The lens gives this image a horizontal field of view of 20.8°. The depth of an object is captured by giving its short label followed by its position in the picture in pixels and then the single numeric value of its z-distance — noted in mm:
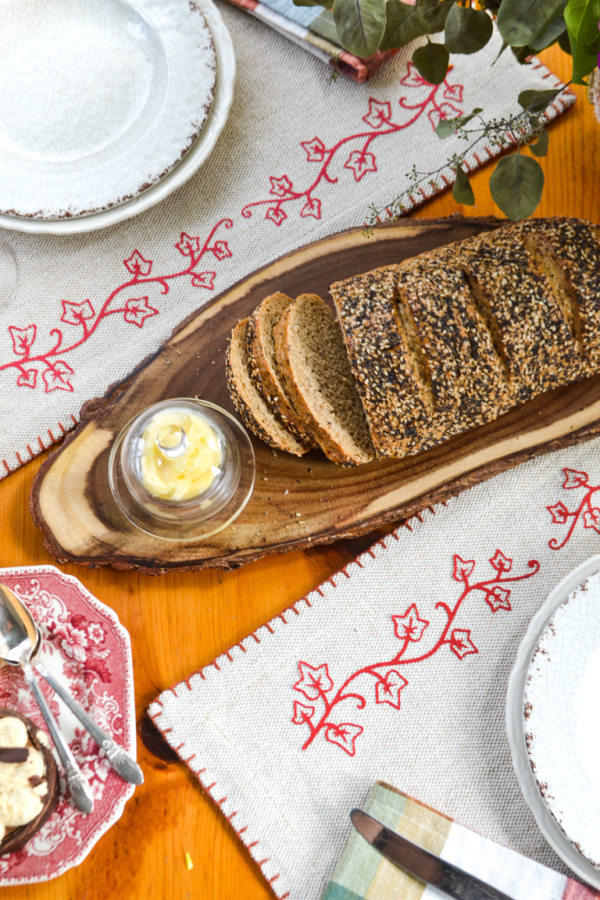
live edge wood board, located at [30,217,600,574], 1169
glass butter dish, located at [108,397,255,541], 1148
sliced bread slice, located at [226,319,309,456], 1153
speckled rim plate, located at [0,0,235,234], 1189
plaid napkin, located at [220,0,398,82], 1225
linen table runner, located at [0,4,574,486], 1214
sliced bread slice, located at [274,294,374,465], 1145
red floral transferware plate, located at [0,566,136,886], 1122
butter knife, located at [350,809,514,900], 1106
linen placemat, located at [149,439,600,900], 1142
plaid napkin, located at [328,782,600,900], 1108
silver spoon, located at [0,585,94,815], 1117
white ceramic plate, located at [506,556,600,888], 1108
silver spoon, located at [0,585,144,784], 1121
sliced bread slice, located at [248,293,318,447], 1149
